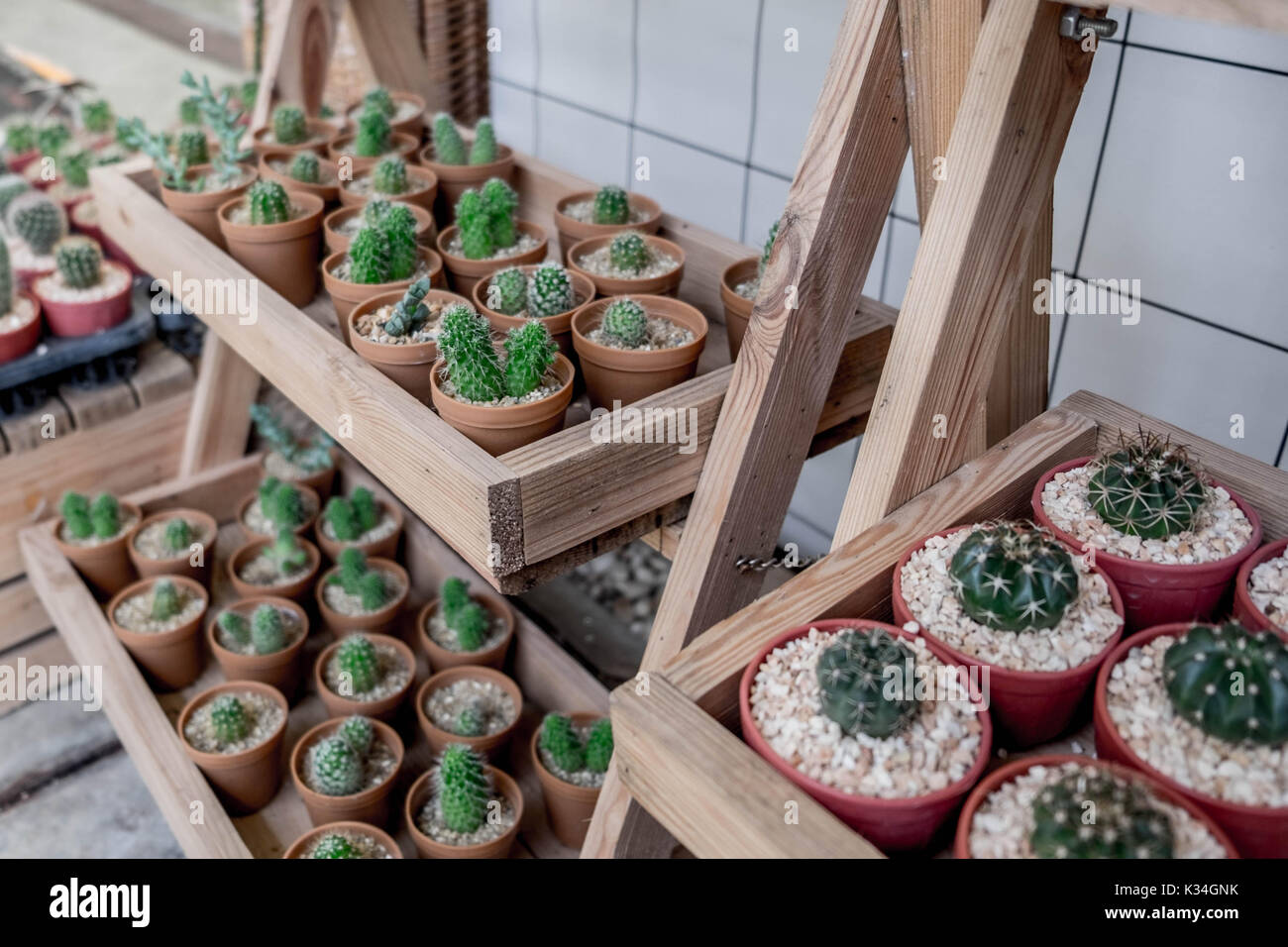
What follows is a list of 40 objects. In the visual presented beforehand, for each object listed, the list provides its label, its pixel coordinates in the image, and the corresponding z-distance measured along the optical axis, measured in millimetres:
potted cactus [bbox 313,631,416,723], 653
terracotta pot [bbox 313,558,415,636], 719
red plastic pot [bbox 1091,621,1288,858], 268
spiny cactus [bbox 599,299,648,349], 463
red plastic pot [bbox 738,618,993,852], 284
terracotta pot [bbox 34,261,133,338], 795
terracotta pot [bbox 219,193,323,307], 567
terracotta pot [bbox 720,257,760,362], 492
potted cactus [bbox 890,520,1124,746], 315
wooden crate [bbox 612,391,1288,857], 279
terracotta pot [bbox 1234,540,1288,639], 321
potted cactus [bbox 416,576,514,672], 691
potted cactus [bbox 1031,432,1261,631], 343
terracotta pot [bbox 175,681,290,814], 604
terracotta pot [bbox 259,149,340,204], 631
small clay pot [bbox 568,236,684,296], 519
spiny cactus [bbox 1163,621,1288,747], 273
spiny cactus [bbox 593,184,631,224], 580
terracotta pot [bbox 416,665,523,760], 629
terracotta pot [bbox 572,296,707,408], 452
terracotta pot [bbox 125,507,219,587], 755
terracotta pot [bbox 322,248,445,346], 506
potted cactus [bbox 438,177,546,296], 550
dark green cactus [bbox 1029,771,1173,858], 255
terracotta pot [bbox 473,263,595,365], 485
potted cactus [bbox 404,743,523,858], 566
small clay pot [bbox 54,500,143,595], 756
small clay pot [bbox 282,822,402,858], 569
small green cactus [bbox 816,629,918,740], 294
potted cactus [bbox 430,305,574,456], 408
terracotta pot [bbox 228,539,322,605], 745
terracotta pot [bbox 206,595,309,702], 676
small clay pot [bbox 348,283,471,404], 450
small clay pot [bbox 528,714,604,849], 583
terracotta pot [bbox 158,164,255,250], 619
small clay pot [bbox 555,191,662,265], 572
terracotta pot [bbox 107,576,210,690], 686
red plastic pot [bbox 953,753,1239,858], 270
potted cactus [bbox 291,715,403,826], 584
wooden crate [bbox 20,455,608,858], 606
